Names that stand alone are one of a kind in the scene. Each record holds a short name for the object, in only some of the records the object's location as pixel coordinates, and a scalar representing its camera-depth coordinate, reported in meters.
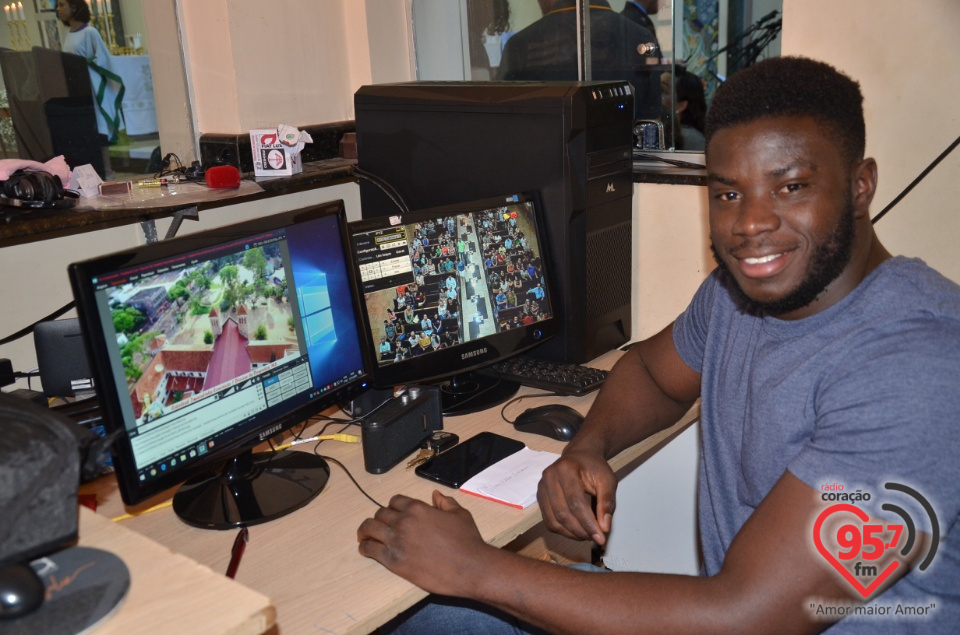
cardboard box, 2.43
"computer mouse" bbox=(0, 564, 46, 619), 0.77
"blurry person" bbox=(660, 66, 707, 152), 2.38
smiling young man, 0.98
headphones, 1.96
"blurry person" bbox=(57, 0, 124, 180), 2.64
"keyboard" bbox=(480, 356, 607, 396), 1.81
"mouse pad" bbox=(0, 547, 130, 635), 0.77
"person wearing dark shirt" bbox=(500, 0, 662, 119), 2.43
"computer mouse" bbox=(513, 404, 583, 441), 1.61
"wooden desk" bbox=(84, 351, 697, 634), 1.12
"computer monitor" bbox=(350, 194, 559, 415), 1.66
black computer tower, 1.84
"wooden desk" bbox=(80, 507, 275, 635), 0.80
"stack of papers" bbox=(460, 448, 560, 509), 1.39
